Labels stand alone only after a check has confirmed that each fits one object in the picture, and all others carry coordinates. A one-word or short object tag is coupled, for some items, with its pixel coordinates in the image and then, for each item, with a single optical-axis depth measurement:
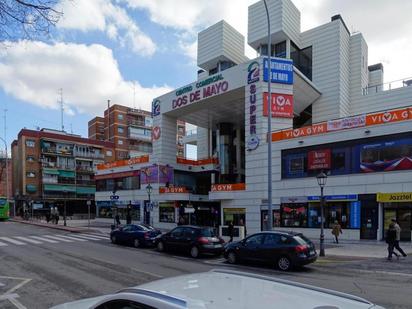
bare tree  7.51
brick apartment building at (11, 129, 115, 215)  75.50
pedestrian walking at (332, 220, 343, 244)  24.89
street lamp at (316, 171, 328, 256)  19.22
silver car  2.75
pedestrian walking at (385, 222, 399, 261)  17.64
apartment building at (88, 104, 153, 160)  89.88
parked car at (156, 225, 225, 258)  18.86
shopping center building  26.64
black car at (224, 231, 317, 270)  15.06
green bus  55.53
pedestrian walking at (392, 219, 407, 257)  17.84
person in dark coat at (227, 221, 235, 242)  24.91
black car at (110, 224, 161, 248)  22.91
